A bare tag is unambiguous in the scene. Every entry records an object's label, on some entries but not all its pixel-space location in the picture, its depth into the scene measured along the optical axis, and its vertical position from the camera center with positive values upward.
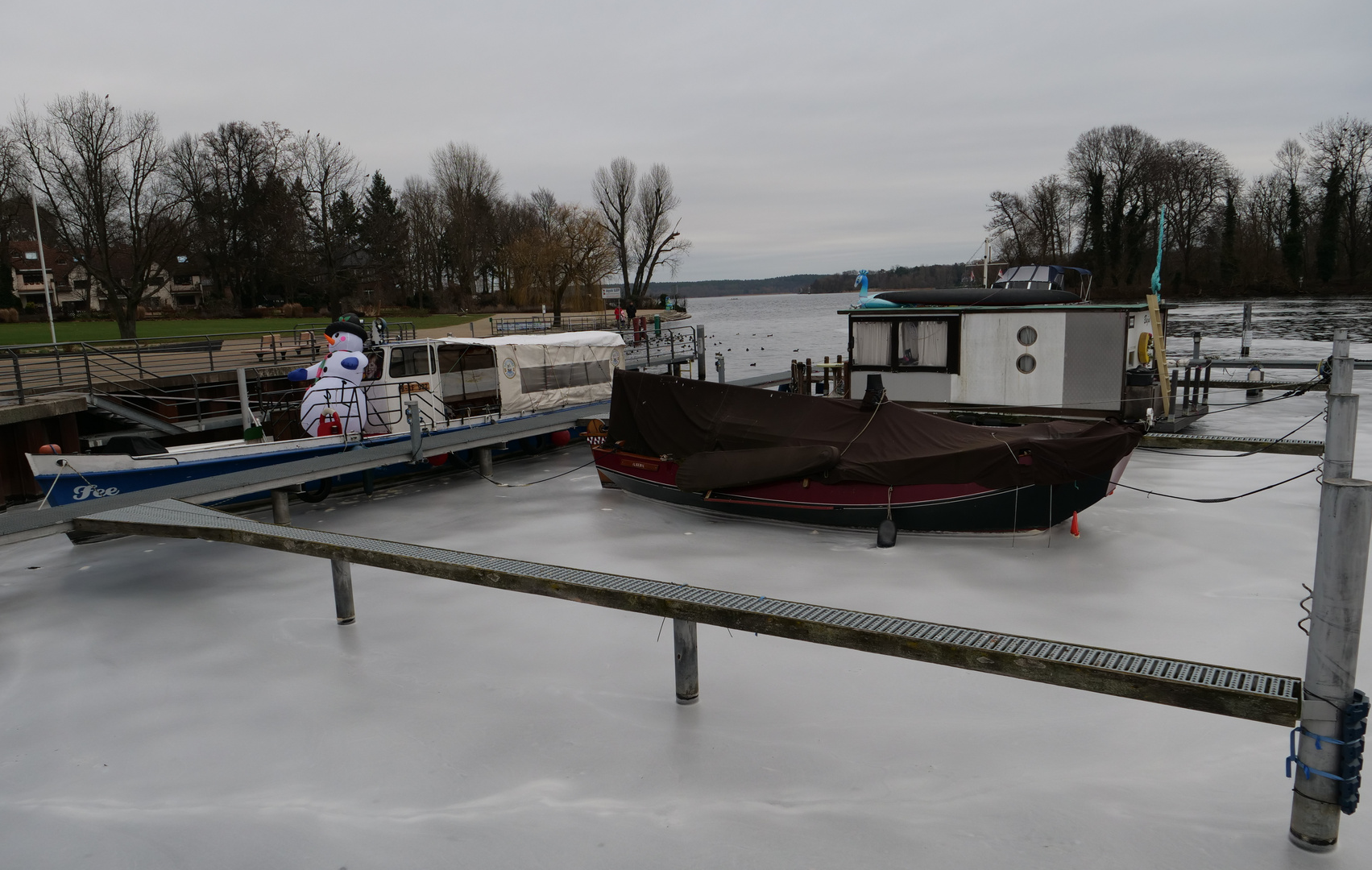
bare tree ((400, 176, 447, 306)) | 73.81 +6.49
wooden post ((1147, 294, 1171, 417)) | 17.70 -1.26
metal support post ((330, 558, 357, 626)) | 9.34 -3.04
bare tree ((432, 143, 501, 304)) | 74.94 +8.83
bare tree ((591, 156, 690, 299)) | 88.44 +9.15
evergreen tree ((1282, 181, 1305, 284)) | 84.19 +4.28
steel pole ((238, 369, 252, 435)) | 15.56 -1.58
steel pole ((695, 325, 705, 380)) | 32.53 -1.85
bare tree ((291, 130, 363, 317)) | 57.44 +7.51
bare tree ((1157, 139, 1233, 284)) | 88.62 +10.47
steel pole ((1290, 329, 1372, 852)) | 4.66 -1.75
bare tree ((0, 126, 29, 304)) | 43.72 +7.38
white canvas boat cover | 19.72 -1.46
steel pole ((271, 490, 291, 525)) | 13.68 -3.04
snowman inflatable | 16.36 -1.44
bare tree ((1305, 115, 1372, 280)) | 80.62 +8.03
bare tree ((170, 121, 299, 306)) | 58.94 +8.87
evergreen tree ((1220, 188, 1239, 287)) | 87.75 +3.94
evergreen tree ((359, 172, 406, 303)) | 61.81 +5.08
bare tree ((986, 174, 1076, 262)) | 88.81 +7.31
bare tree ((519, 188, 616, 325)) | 57.56 +3.75
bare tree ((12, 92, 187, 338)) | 37.47 +6.16
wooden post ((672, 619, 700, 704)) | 7.17 -3.03
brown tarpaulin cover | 11.72 -2.08
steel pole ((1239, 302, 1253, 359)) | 34.09 -1.93
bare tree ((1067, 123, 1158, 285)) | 85.50 +10.25
